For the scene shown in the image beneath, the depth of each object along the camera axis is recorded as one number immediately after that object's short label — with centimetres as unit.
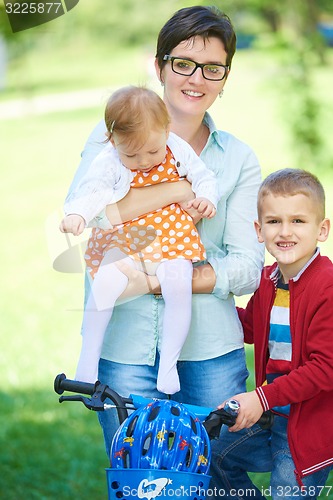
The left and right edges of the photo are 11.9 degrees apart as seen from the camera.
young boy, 463
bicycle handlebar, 444
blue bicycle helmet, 405
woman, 496
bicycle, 400
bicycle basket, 399
